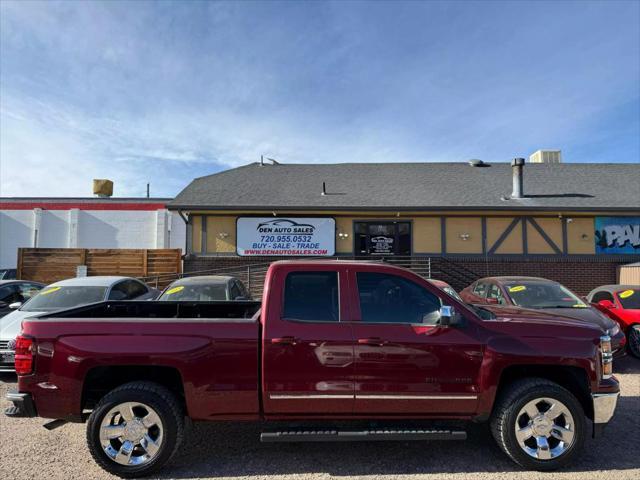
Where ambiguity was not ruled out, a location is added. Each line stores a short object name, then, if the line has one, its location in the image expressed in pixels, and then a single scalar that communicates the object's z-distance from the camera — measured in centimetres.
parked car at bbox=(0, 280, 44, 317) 825
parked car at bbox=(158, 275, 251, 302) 784
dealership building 1412
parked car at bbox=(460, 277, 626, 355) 664
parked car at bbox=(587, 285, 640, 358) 763
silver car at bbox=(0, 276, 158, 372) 587
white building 2317
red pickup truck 351
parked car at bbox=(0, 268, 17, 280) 1456
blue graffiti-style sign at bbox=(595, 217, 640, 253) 1430
